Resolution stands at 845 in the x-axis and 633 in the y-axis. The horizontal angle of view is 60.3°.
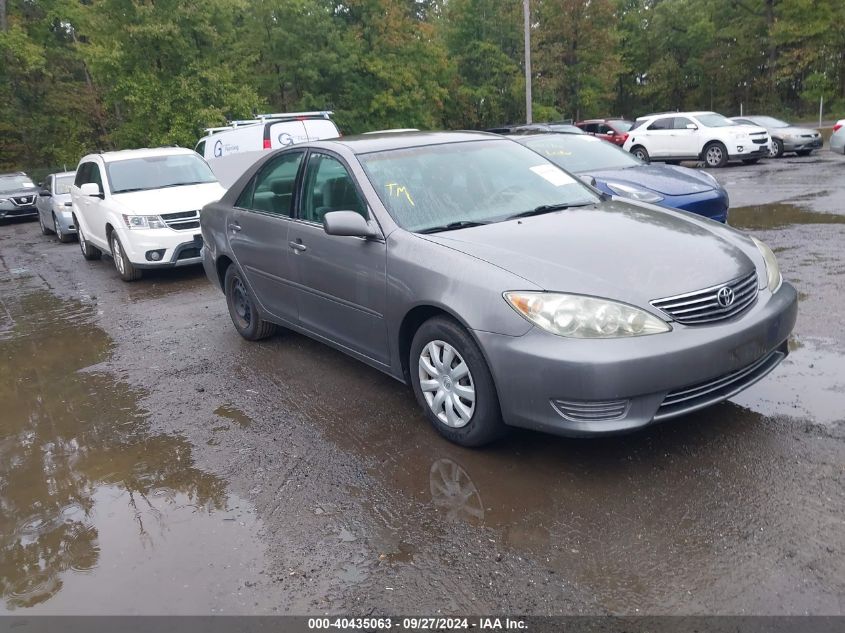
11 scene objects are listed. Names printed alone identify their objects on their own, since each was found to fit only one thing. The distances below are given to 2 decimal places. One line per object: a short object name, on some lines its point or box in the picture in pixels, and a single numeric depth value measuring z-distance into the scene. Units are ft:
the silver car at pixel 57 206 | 48.08
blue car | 28.04
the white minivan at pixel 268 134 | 49.19
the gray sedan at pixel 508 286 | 11.23
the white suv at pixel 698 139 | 65.72
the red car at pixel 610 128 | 88.64
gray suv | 67.82
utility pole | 92.94
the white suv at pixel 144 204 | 30.83
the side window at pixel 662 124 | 70.49
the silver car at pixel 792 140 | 71.46
